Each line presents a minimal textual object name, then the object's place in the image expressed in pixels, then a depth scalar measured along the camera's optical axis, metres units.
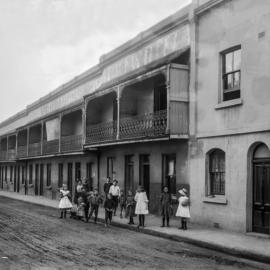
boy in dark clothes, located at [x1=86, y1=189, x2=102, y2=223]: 19.70
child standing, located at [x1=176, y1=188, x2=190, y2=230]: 16.41
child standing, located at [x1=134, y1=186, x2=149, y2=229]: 17.60
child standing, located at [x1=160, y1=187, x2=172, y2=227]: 17.27
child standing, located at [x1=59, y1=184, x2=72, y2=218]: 21.36
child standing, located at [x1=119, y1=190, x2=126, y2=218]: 21.20
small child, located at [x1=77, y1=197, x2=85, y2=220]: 20.56
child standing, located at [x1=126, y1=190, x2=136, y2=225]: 18.34
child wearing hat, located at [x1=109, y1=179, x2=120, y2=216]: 20.92
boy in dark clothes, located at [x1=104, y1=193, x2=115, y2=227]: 18.66
